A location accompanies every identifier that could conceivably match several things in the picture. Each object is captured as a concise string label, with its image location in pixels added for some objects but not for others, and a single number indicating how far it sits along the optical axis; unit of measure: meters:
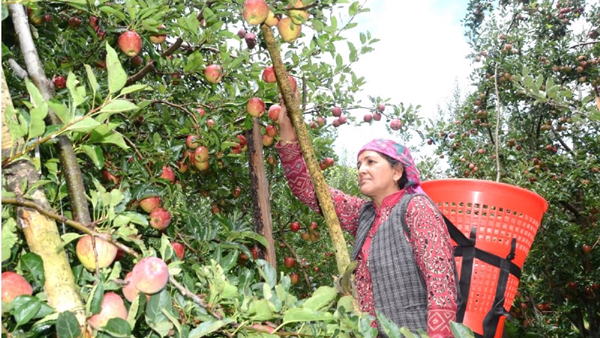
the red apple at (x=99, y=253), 0.91
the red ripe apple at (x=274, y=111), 2.47
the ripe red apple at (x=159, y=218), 1.76
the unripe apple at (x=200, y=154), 2.21
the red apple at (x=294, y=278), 3.83
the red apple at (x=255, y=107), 2.13
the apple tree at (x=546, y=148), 5.04
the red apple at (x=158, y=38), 2.15
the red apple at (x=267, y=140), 2.87
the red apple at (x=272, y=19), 1.83
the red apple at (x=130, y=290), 0.88
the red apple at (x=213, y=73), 2.11
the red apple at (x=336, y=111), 3.00
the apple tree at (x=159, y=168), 0.79
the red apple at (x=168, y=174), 1.95
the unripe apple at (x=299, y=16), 1.55
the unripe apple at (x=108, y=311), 0.78
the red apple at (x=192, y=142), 2.17
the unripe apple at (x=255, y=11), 1.59
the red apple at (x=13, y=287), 0.79
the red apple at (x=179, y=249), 1.71
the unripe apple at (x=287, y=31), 1.94
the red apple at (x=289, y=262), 3.81
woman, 1.94
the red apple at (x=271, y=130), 2.75
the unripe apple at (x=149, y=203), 1.76
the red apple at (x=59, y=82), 2.14
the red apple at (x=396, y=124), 3.52
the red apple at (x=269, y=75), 2.34
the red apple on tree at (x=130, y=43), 1.88
